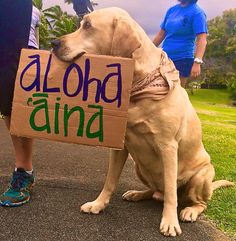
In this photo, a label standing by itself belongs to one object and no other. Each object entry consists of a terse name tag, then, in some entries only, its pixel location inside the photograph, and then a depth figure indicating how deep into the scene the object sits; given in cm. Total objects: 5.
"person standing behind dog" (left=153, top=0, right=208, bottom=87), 307
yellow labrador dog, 192
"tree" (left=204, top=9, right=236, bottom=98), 4318
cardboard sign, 187
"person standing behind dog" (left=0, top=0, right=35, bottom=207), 210
